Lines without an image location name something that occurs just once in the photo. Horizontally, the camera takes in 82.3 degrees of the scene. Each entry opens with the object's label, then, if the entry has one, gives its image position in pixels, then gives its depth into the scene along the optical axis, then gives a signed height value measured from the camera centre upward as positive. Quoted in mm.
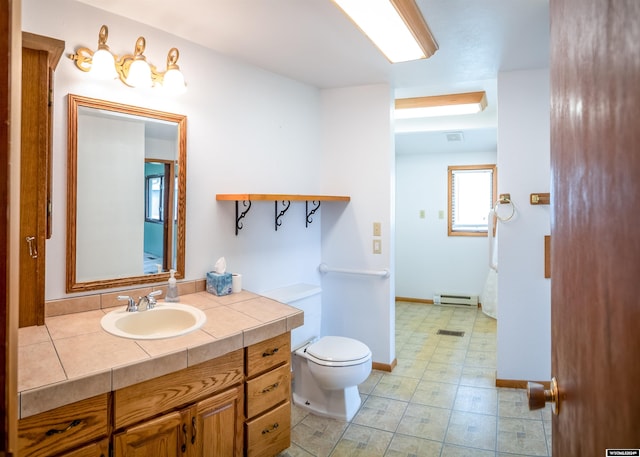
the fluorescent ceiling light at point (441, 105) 3344 +1156
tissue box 2104 -323
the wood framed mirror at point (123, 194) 1705 +166
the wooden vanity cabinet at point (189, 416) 1128 -690
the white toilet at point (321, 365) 2172 -827
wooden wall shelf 2127 +175
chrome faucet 1733 -365
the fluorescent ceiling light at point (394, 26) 1565 +963
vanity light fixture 1669 +775
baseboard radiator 4754 -940
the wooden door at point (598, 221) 433 +12
